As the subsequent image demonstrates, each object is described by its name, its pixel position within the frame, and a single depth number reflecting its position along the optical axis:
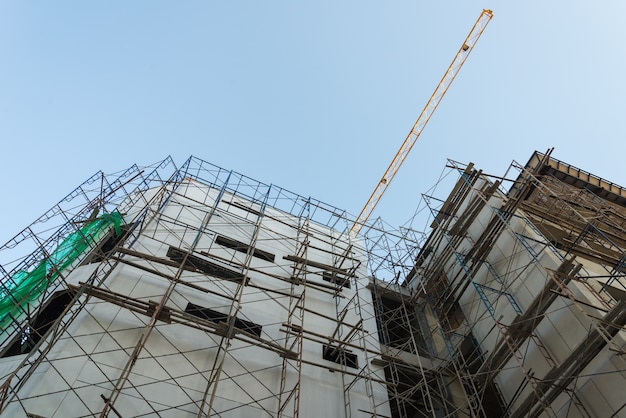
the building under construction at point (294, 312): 9.55
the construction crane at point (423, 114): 43.66
